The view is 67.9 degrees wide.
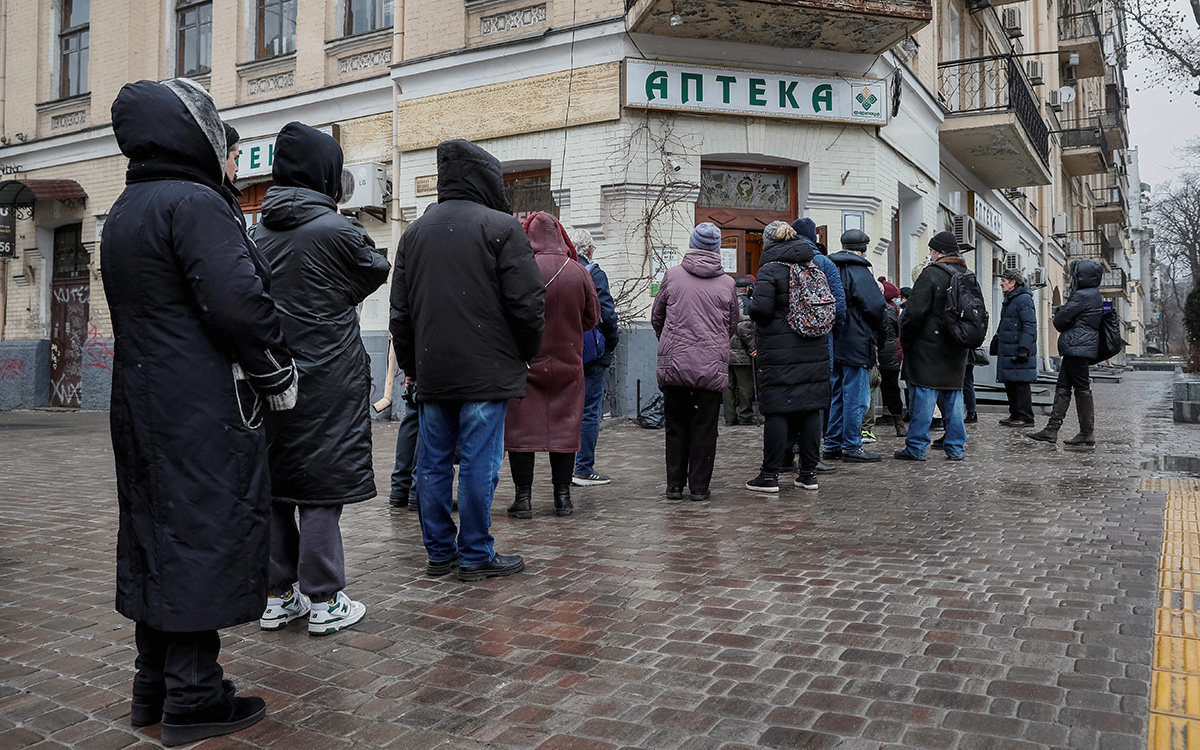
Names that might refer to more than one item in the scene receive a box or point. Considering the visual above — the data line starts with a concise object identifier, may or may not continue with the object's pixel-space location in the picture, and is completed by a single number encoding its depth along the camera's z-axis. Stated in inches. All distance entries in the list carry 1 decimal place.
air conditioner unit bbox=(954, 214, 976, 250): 665.0
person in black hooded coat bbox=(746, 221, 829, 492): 248.2
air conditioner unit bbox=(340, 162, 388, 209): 512.1
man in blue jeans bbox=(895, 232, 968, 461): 308.5
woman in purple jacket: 233.9
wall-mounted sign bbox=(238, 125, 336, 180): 567.8
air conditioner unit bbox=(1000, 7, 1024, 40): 772.6
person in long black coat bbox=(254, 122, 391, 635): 131.7
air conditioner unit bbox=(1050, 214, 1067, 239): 1149.7
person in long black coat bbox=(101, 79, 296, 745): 97.0
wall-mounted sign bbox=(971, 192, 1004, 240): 748.6
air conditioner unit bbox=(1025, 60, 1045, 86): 766.5
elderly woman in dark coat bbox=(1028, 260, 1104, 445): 351.3
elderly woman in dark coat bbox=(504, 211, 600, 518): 212.1
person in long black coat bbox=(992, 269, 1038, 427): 418.9
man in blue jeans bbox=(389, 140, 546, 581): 156.9
